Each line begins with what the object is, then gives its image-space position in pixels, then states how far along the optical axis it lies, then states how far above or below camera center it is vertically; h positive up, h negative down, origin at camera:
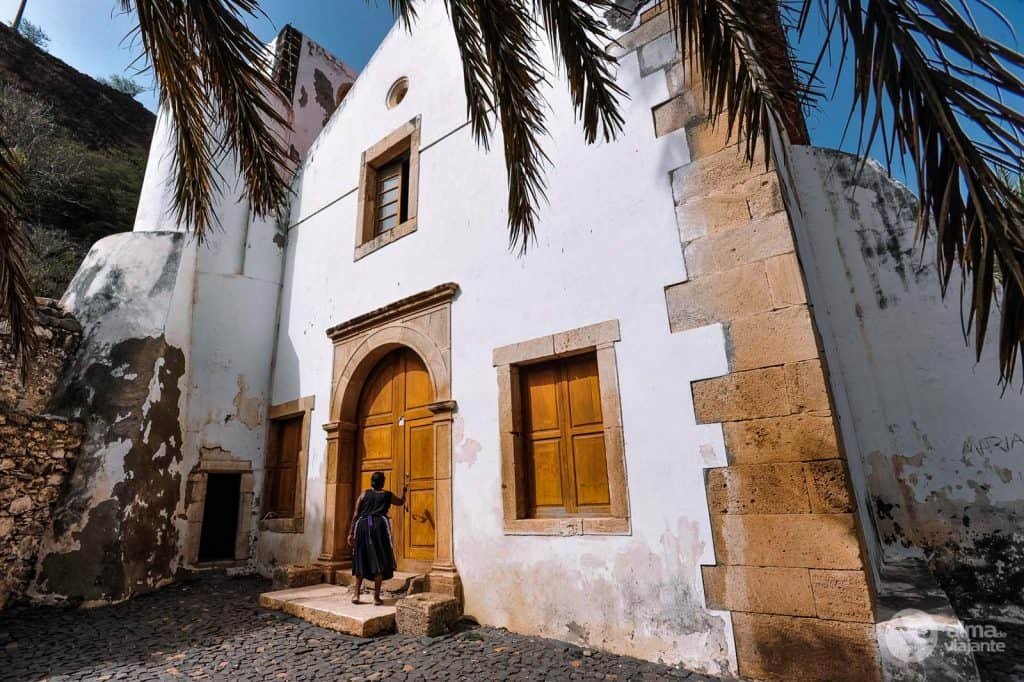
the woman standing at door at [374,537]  4.37 -0.33
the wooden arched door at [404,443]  5.11 +0.55
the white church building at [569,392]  3.21 +0.83
